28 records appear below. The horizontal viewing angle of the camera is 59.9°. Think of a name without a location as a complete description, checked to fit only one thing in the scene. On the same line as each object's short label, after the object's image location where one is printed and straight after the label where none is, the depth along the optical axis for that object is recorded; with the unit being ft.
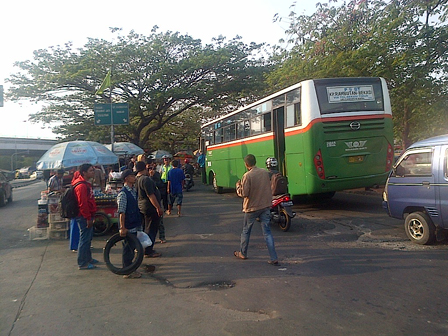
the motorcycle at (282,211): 28.91
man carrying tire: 19.42
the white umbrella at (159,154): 100.23
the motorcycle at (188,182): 66.80
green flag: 59.47
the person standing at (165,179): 38.64
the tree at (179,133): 121.80
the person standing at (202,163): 71.68
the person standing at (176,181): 37.40
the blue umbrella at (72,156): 32.83
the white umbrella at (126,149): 69.61
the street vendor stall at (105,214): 30.32
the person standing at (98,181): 36.36
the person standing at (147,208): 23.15
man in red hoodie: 21.22
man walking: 20.79
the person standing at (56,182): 33.59
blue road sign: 58.65
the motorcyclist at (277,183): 29.25
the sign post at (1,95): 40.65
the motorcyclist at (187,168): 67.36
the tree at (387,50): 42.27
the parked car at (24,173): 178.60
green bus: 32.63
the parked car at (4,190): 54.85
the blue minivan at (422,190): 21.66
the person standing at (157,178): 35.38
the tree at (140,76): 79.20
